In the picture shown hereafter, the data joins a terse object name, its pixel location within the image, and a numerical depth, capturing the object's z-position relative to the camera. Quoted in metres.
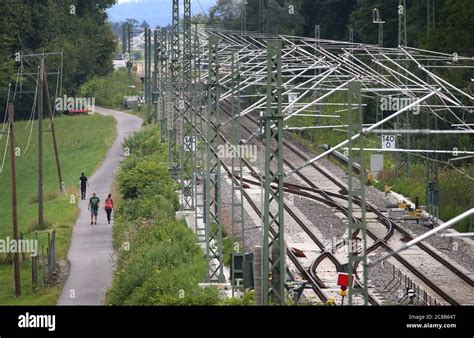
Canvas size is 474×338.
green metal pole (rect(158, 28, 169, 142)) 51.25
